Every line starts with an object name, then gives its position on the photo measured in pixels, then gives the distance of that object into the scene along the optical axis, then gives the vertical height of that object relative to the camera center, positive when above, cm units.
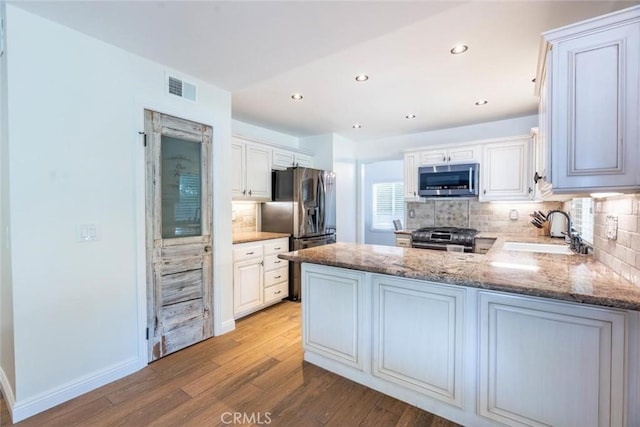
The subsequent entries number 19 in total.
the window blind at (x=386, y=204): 725 +17
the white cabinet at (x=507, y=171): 372 +53
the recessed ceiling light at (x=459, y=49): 217 +124
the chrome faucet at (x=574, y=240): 234 -25
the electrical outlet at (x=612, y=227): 164 -9
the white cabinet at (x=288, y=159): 416 +80
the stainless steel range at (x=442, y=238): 376 -36
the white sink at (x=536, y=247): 275 -36
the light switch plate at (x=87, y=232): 203 -15
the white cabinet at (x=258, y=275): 326 -79
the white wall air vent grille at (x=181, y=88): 253 +111
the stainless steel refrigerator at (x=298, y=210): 393 +1
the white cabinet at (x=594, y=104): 124 +48
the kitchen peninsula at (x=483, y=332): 133 -69
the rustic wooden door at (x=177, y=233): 243 -20
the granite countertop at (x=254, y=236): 336 -32
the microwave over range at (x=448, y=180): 397 +43
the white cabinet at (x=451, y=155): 402 +80
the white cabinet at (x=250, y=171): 358 +52
